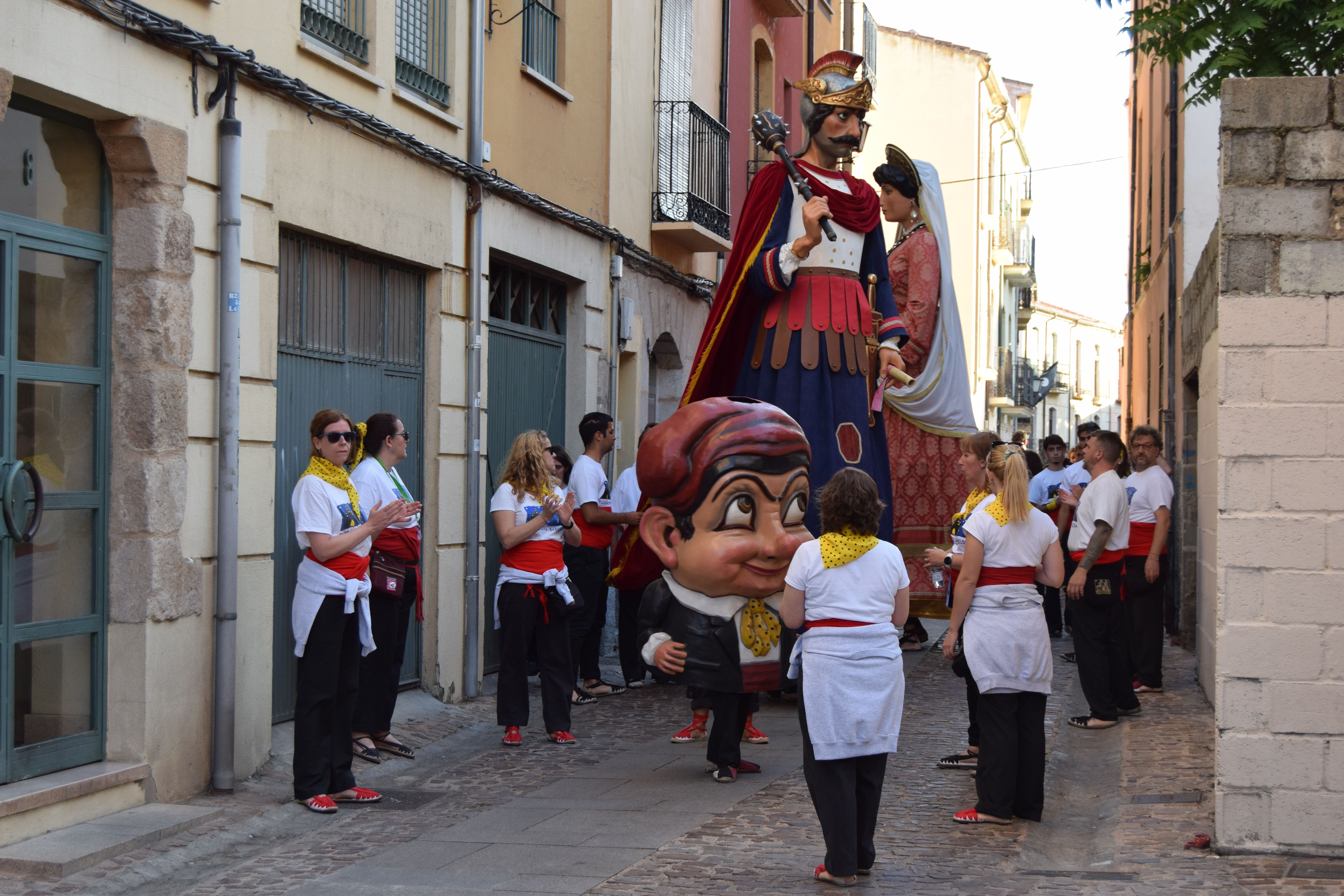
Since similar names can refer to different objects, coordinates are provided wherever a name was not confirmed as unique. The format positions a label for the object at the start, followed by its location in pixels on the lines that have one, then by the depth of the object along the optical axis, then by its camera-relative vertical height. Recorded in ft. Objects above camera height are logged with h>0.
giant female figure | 35.58 +1.78
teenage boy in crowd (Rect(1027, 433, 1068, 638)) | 44.45 -1.08
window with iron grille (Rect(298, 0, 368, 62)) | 27.61 +7.72
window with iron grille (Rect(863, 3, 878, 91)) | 83.30 +22.63
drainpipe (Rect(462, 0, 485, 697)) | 32.48 +1.25
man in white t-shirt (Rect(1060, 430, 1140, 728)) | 29.32 -2.61
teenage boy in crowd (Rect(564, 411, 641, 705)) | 32.01 -1.67
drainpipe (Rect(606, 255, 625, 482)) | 42.29 +3.32
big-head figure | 22.41 -1.27
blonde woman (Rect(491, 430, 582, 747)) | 26.86 -2.53
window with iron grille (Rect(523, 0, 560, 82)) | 37.37 +10.13
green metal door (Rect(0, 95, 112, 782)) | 20.16 +0.01
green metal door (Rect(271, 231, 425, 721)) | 26.61 +1.61
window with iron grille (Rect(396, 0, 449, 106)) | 31.37 +8.25
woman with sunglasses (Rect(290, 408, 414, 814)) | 21.90 -2.40
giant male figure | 29.17 +2.77
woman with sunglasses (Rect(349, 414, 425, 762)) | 24.94 -2.33
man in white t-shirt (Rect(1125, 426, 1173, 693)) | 32.19 -2.28
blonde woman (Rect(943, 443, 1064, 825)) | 21.02 -2.57
